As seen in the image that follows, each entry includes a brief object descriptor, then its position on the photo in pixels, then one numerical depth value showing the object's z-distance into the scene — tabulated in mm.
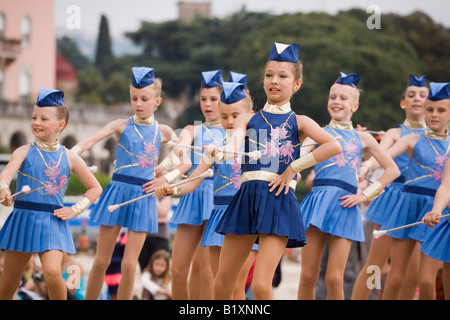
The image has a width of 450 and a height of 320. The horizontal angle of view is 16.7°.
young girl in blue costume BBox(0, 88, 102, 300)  11525
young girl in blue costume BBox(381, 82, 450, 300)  13373
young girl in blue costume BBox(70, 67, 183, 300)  13084
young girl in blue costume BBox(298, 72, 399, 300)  12710
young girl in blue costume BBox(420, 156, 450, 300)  11779
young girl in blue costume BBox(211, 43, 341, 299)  10079
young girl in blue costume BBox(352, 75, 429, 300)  14192
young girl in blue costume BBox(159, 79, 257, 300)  12576
